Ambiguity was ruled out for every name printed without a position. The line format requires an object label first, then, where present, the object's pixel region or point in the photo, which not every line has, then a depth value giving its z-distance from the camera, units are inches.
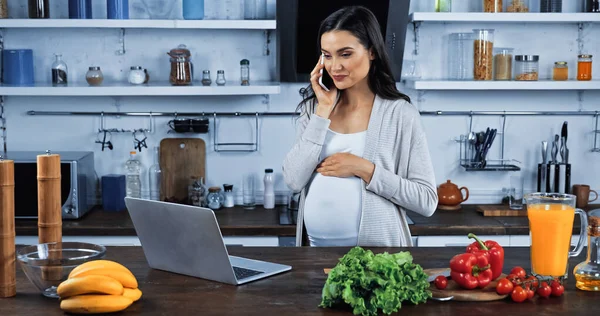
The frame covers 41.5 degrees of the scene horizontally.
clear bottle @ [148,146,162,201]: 169.9
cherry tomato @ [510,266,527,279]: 77.2
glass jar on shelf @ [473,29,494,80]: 162.2
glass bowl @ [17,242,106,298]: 75.5
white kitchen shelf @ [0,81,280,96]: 156.2
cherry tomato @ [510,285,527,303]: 74.7
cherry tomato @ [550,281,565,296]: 76.3
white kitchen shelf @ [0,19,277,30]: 155.8
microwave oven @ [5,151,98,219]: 152.6
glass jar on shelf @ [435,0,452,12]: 163.6
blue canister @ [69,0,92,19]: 159.2
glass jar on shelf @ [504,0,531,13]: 162.2
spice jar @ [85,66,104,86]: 161.0
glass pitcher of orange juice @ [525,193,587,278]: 78.8
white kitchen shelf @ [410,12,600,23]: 157.8
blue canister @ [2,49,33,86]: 161.3
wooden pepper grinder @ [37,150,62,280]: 78.5
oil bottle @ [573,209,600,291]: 78.2
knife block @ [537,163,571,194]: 166.6
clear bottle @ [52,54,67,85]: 162.4
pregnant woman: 101.0
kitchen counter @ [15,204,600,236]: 147.4
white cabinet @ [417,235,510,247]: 148.9
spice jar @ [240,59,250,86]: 163.5
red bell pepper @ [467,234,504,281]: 78.6
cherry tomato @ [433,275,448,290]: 76.9
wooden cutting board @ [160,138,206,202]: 169.3
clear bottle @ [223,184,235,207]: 167.0
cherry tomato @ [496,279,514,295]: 75.2
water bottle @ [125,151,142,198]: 168.1
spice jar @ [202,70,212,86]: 160.9
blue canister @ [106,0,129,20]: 159.2
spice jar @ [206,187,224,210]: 163.9
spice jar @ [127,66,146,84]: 161.0
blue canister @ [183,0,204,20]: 160.2
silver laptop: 79.4
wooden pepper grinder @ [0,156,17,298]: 75.5
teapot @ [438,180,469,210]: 163.5
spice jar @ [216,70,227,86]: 161.2
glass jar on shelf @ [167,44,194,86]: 159.9
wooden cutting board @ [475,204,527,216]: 159.0
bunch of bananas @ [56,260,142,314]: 71.2
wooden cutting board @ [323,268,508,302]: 75.4
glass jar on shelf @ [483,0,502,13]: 161.9
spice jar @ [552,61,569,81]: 167.0
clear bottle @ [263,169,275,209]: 166.1
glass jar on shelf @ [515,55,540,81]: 163.3
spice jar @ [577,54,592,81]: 166.2
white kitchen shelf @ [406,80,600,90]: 159.9
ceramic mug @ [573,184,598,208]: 167.5
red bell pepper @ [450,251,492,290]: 76.8
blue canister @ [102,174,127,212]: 163.3
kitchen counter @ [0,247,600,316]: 72.5
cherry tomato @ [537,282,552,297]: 76.2
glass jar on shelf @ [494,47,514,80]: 164.6
